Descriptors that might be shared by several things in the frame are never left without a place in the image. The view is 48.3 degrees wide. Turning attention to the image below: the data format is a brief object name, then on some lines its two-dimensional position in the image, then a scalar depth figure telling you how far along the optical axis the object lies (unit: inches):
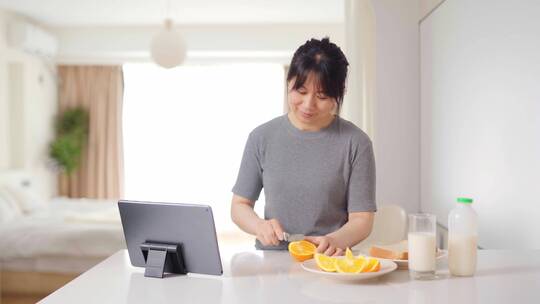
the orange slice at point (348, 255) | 57.6
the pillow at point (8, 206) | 195.8
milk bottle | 57.5
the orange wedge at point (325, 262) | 56.6
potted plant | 288.0
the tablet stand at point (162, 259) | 59.0
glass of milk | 57.0
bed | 171.6
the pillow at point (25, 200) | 212.7
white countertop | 50.4
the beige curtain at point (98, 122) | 304.3
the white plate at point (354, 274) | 54.4
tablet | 58.7
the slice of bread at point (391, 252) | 62.6
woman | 70.8
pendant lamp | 193.9
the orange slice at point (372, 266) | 55.8
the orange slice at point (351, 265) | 55.7
